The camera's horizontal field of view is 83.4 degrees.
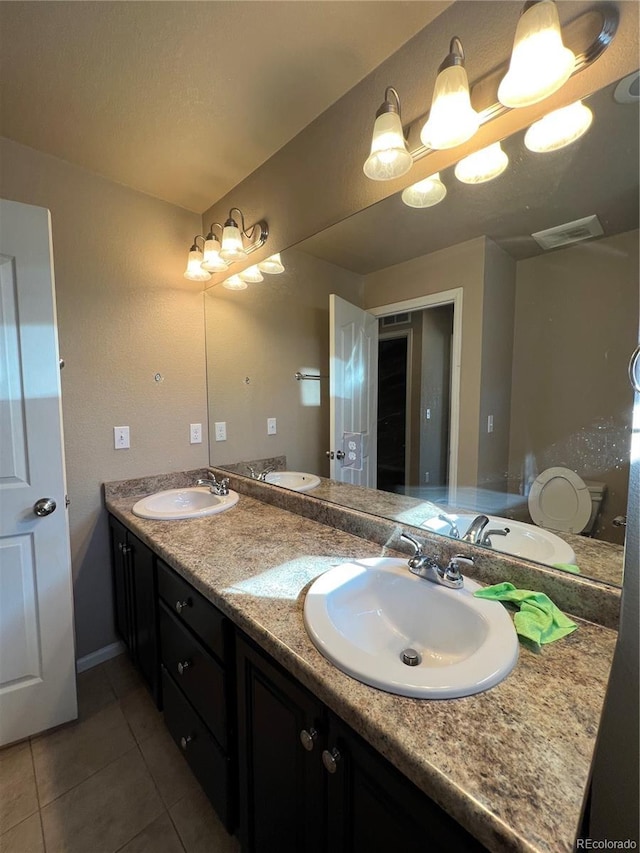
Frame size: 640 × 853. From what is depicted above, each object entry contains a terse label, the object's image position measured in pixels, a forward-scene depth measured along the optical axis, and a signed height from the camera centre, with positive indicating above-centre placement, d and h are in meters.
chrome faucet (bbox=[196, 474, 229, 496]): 1.85 -0.43
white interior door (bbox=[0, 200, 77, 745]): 1.30 -0.33
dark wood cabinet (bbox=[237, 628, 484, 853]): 0.55 -0.71
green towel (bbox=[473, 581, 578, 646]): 0.75 -0.47
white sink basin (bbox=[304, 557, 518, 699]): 0.63 -0.48
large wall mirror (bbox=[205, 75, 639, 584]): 0.85 +0.17
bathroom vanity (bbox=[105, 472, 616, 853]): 0.48 -0.51
